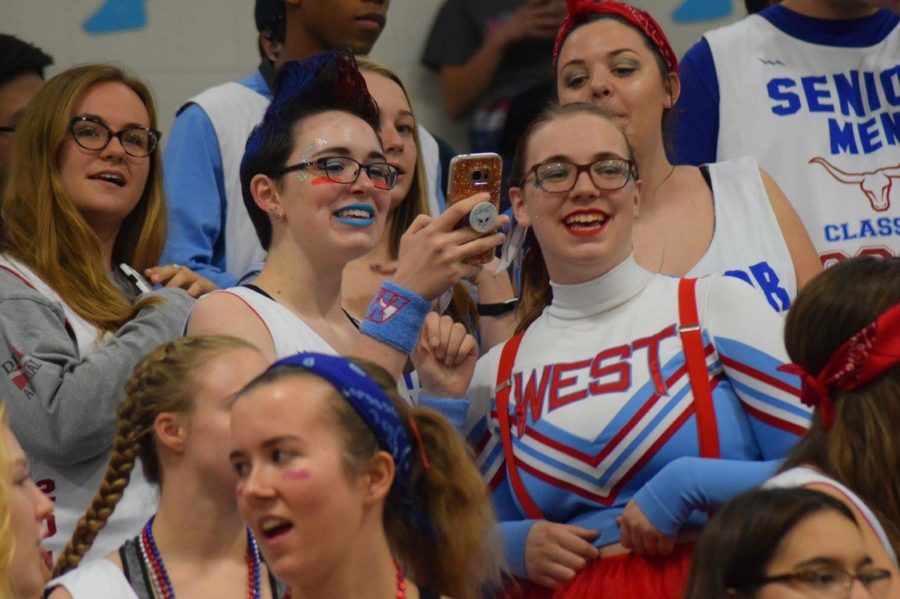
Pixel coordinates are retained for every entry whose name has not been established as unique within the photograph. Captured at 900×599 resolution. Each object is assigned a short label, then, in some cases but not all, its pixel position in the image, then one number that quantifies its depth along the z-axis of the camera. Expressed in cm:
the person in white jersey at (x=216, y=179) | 881
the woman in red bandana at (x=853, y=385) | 567
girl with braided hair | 625
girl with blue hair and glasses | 684
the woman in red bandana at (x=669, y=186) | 764
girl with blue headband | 541
